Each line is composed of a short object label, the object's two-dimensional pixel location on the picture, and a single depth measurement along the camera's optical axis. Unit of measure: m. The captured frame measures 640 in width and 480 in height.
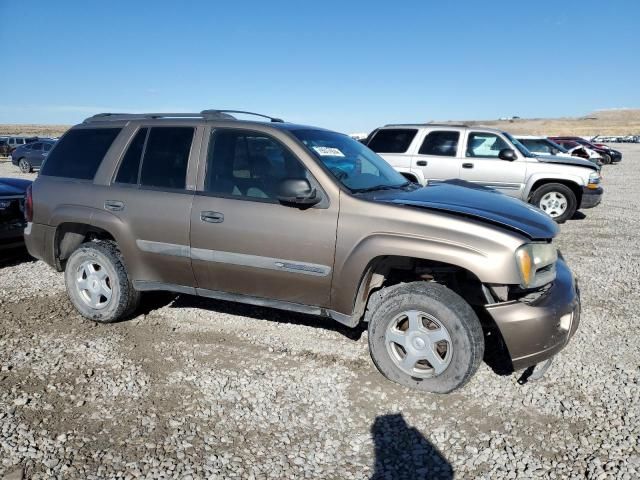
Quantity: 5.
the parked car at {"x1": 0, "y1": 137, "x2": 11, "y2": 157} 31.31
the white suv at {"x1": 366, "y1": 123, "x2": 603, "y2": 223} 9.55
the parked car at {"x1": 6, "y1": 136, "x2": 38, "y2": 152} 30.38
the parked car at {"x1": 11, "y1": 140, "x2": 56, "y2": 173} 23.45
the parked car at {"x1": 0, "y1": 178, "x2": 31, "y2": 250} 6.15
